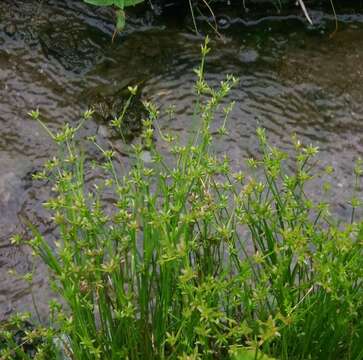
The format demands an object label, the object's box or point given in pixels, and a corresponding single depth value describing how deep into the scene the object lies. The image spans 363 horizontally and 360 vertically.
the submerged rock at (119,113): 2.72
